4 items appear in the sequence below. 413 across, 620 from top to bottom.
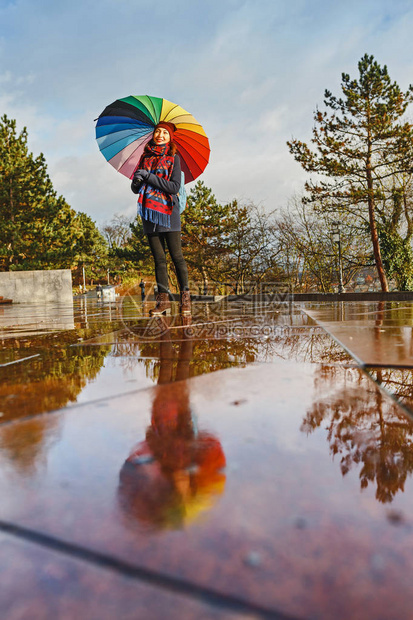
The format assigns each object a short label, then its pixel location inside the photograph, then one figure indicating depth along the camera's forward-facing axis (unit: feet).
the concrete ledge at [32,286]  45.42
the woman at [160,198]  13.69
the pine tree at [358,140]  64.49
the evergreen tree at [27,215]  80.94
